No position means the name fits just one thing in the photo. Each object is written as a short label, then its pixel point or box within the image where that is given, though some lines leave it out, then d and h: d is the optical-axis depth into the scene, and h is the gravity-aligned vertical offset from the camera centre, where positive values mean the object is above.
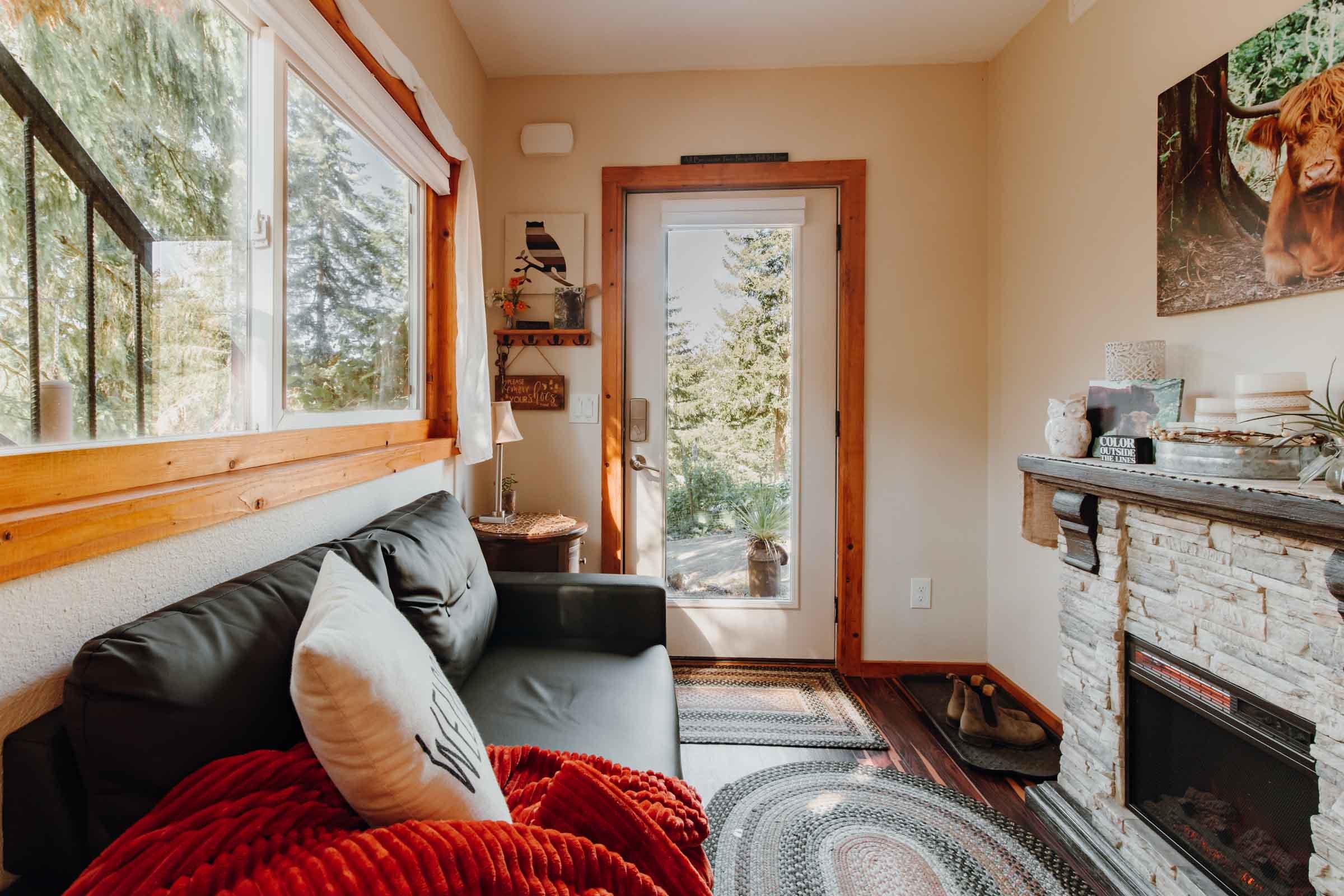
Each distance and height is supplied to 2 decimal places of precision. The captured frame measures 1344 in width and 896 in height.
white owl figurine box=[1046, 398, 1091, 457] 1.69 +0.01
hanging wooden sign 2.66 +0.18
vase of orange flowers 2.57 +0.58
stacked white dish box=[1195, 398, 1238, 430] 1.29 +0.05
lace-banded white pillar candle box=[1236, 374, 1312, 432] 1.21 +0.07
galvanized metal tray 1.16 -0.06
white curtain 2.17 +0.37
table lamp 2.34 +0.00
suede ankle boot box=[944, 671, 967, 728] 2.14 -0.99
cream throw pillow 0.69 -0.36
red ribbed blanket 0.57 -0.44
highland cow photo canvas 1.25 +0.63
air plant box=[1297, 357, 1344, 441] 1.13 +0.03
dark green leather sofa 0.68 -0.41
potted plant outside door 2.69 -0.47
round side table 2.18 -0.43
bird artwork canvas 2.63 +0.81
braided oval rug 1.45 -1.09
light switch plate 2.66 +0.11
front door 2.64 +0.07
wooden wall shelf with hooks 2.62 +0.42
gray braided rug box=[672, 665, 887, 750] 2.09 -1.07
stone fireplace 1.07 -0.55
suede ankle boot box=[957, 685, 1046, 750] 2.02 -1.02
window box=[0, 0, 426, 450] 0.89 +0.40
